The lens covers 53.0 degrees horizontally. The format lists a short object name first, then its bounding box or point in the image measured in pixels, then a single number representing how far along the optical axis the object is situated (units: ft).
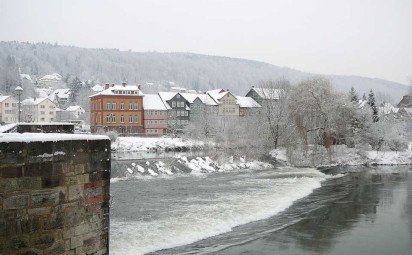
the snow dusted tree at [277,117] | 180.14
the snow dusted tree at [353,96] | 221.25
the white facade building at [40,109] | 329.13
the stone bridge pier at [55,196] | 21.42
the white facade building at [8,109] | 314.76
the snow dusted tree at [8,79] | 422.41
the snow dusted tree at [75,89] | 427.70
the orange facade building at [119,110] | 248.73
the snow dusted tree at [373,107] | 208.86
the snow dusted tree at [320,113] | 172.24
